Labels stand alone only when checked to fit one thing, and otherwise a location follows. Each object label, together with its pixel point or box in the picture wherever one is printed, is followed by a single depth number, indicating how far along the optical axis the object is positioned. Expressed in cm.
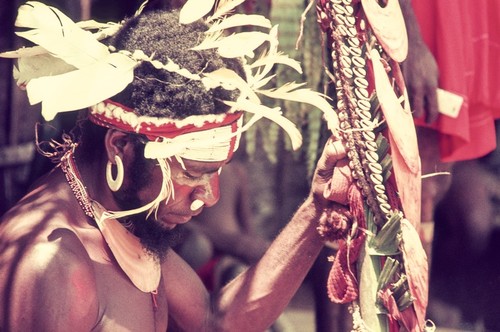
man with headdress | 558
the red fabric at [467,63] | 732
